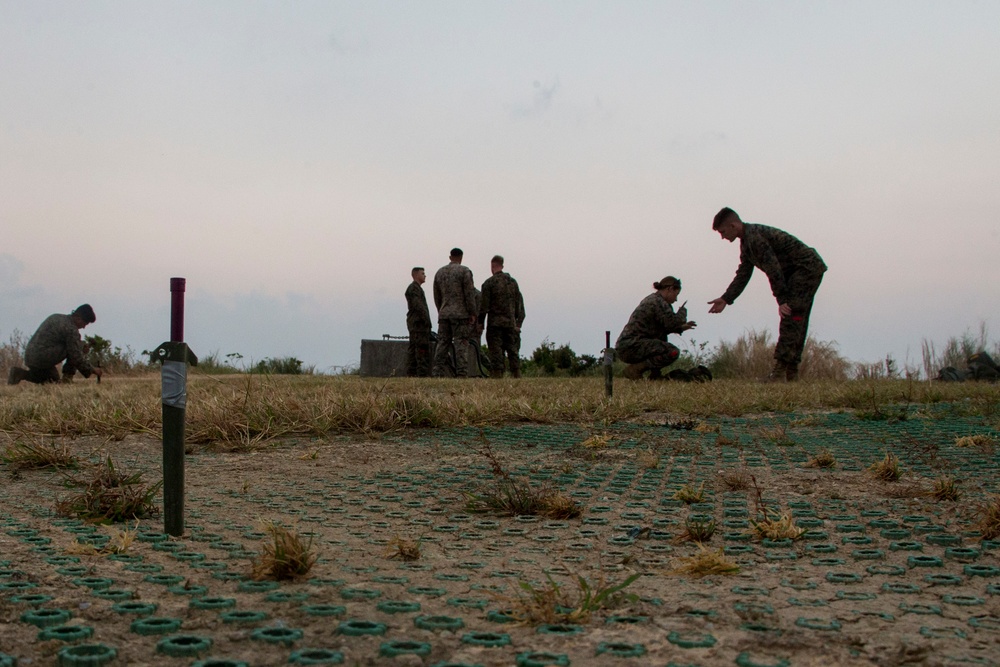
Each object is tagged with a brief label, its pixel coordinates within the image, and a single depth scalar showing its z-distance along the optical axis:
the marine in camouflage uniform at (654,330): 12.70
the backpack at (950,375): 14.62
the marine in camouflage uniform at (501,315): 15.13
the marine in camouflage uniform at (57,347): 14.02
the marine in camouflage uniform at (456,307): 14.71
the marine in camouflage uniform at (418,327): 15.66
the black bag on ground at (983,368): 14.48
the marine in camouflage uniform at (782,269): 11.59
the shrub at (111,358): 19.73
